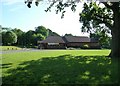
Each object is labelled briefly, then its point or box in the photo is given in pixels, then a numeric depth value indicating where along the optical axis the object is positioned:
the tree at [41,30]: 55.56
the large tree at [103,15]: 9.75
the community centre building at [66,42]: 38.18
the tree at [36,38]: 45.29
